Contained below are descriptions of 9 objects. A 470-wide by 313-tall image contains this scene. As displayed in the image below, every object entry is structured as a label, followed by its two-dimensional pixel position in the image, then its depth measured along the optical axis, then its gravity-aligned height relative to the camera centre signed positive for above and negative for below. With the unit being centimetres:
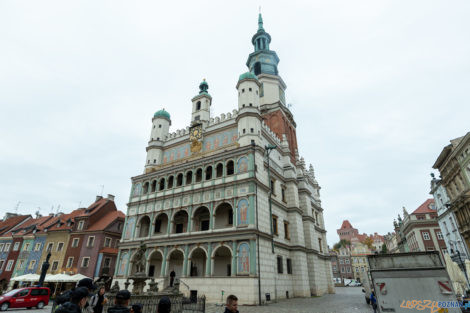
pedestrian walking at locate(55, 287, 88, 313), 377 -36
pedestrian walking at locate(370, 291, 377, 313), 1351 -144
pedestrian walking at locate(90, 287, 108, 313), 760 -77
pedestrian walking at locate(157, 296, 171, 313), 443 -53
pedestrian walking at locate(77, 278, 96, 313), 611 -21
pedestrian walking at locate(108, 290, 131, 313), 433 -49
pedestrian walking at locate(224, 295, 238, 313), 491 -55
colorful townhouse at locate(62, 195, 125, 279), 3453 +402
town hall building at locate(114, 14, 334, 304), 2269 +654
